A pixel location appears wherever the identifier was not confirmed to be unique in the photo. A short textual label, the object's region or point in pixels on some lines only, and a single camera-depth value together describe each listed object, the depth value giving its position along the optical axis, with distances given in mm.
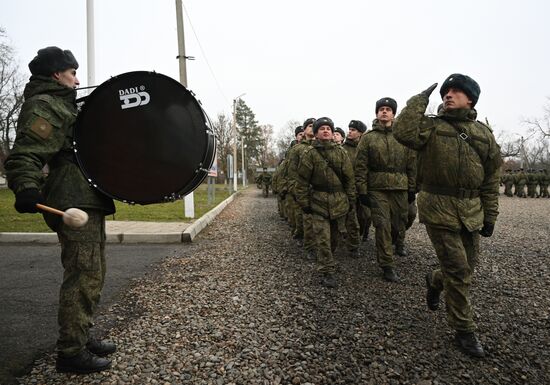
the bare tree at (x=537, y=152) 69212
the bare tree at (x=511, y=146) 70219
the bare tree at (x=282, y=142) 70562
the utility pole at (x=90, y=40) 8581
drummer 2439
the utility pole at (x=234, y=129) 28344
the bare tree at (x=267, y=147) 74450
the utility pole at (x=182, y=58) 9789
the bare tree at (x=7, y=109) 36156
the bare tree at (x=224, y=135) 48744
